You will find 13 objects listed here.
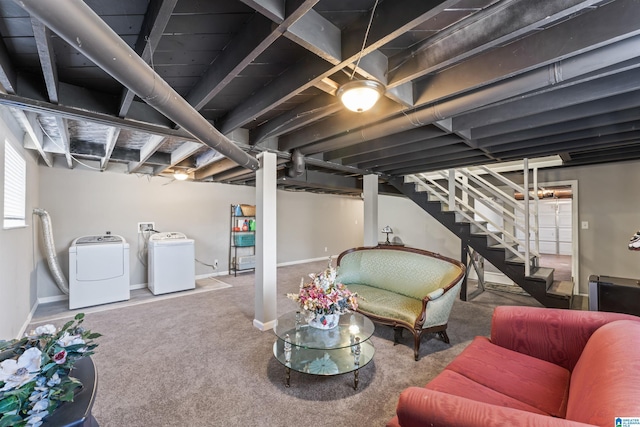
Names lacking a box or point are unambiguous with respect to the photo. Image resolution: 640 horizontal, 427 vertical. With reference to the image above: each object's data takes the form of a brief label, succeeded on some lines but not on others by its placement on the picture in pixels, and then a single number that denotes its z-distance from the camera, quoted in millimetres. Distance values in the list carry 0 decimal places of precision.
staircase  3518
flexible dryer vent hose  3797
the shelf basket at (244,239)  6043
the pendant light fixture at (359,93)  1616
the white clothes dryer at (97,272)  3887
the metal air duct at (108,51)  746
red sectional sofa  913
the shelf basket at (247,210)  6188
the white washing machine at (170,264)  4562
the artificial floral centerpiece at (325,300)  2248
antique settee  2631
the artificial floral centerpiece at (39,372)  825
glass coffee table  2107
